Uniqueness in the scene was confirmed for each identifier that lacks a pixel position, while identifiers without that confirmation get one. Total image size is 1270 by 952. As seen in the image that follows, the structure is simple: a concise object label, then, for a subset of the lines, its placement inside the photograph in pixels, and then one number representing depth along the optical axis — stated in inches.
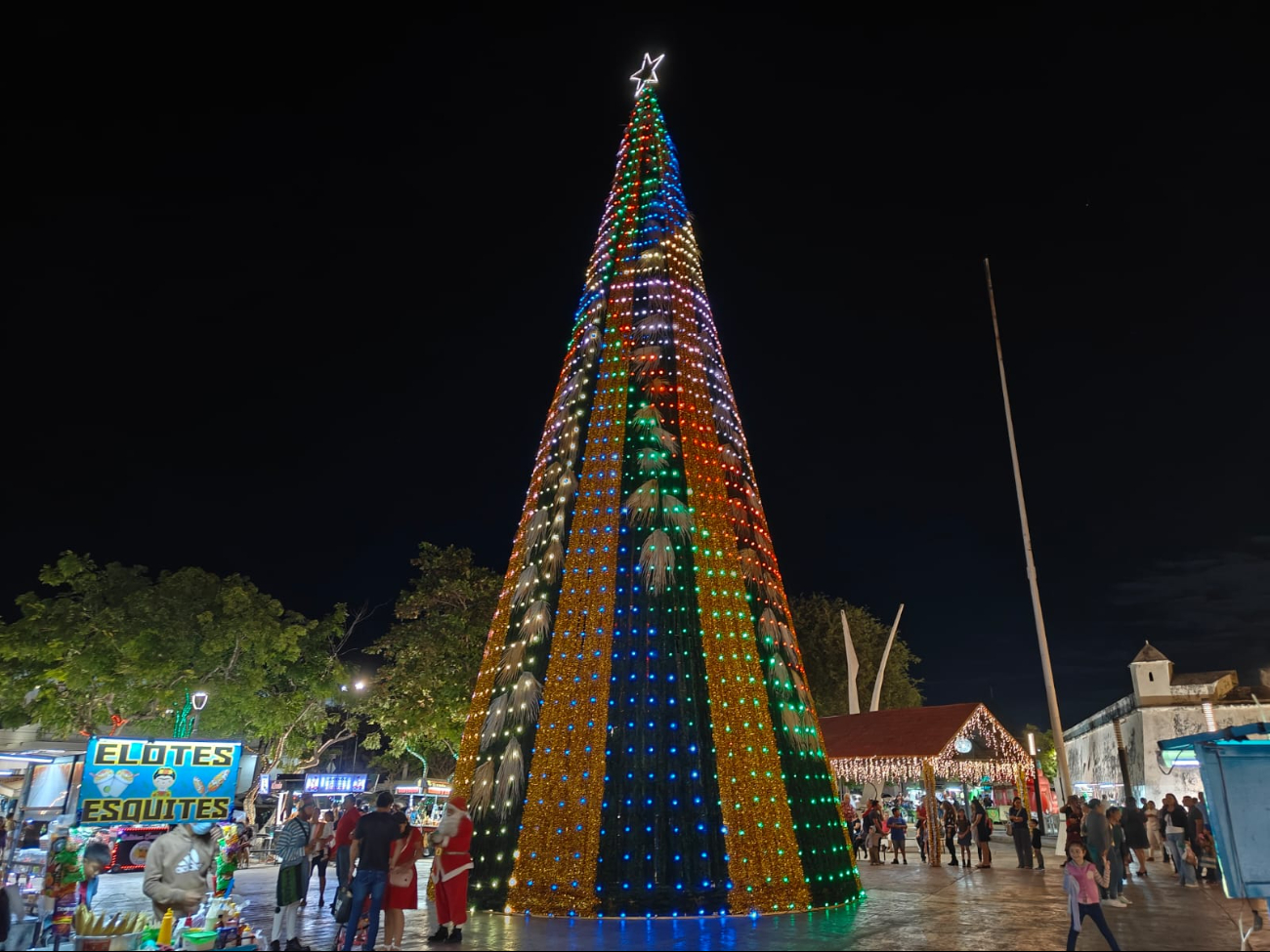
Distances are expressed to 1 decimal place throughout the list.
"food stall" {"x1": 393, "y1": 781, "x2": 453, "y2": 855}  1042.1
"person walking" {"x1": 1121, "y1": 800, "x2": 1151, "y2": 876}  555.2
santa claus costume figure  293.1
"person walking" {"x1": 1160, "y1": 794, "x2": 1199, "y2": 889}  529.7
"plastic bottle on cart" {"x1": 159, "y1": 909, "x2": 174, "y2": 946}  259.0
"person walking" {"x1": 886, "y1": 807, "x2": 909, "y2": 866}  671.8
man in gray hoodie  253.9
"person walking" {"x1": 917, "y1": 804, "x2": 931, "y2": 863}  772.3
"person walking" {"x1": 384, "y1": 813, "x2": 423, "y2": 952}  285.0
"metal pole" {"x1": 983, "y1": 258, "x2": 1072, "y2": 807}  638.5
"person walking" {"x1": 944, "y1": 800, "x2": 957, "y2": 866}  660.7
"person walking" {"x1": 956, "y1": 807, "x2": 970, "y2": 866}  621.6
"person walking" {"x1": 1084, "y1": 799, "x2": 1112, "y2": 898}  441.7
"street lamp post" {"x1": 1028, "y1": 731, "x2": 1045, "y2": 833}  700.7
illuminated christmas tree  341.7
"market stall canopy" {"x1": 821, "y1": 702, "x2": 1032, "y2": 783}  656.4
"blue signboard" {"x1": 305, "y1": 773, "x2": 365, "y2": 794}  1085.8
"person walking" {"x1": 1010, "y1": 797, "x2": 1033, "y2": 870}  596.4
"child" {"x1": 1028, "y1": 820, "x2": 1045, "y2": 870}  600.7
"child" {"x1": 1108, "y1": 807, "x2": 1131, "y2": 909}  424.5
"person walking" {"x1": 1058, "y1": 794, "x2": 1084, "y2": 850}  543.6
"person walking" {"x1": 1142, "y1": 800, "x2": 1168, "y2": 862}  720.3
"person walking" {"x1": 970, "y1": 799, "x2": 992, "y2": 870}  617.6
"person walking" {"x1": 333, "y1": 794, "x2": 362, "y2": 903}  327.6
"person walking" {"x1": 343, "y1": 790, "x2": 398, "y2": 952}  279.0
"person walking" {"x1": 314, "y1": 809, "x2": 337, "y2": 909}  444.5
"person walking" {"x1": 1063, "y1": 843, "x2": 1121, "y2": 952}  261.1
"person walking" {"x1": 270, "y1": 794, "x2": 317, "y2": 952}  292.4
